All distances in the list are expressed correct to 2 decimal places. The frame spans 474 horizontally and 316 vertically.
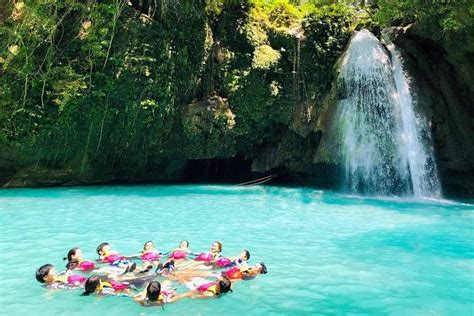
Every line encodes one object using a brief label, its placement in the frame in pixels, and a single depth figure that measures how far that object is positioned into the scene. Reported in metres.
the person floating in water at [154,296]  5.58
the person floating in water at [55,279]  6.25
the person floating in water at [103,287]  5.90
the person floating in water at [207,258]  7.20
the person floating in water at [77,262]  6.94
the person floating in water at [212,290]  5.97
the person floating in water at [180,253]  7.41
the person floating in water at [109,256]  7.05
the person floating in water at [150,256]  7.25
